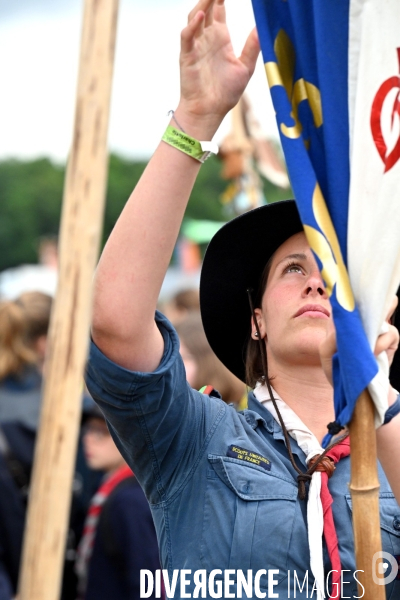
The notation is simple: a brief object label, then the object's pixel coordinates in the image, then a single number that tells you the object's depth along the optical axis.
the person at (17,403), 4.24
